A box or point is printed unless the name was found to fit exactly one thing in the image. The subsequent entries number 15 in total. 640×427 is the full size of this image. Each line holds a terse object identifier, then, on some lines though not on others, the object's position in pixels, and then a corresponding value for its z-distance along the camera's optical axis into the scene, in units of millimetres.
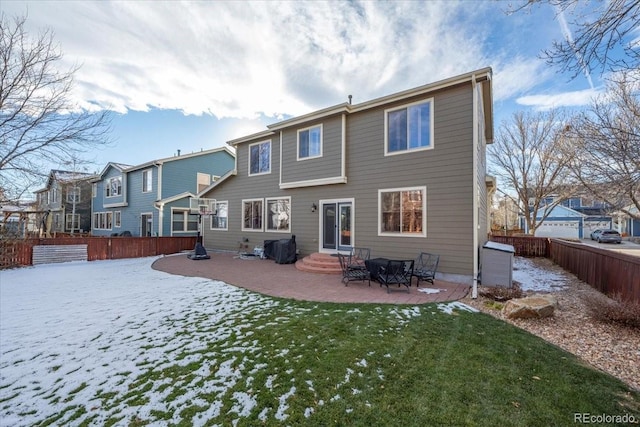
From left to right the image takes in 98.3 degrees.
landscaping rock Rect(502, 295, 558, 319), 5078
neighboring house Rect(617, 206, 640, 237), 31375
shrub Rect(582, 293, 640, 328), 4516
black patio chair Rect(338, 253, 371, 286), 7850
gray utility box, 7551
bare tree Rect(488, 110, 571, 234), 19641
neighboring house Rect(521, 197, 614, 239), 30484
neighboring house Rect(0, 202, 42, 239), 10906
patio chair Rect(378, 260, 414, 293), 7093
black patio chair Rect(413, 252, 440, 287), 7574
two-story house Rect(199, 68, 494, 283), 7922
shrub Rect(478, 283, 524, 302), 6305
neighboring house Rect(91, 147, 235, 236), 18484
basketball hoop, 14562
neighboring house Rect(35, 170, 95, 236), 24859
